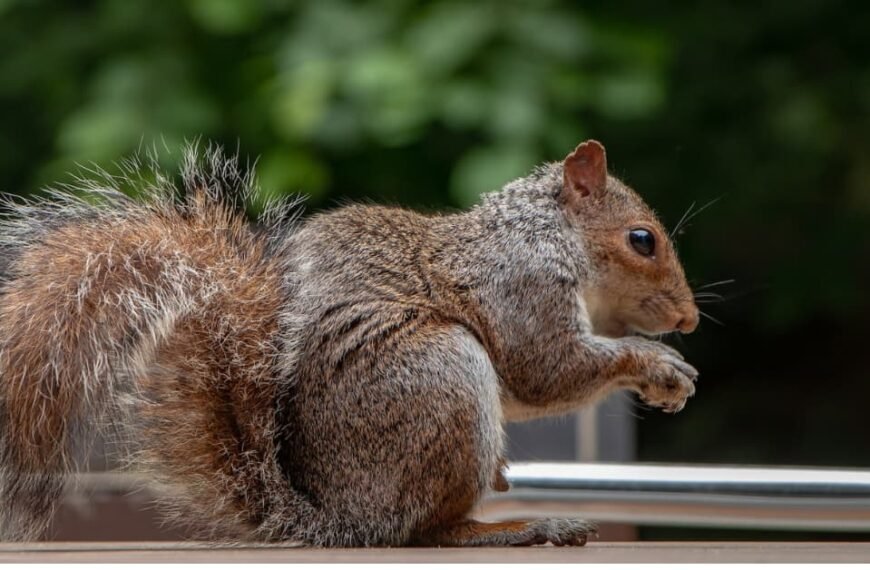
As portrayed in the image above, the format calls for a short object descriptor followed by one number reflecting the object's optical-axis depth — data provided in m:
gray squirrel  2.80
